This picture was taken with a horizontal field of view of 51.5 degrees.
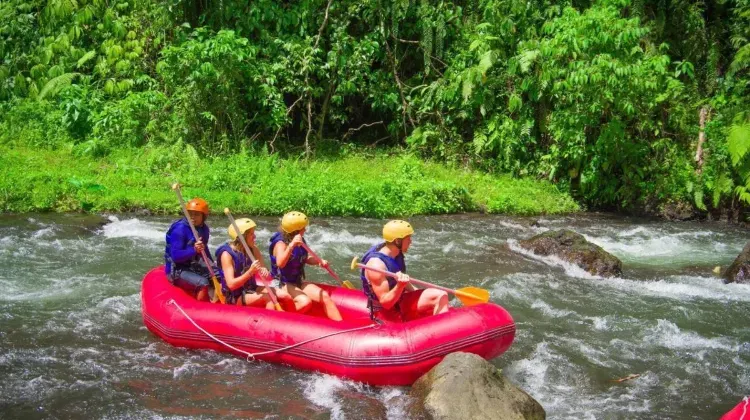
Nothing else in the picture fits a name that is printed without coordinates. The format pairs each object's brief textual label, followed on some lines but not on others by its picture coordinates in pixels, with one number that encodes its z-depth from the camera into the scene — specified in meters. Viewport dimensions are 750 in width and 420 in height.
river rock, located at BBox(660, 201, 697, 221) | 13.19
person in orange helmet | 7.16
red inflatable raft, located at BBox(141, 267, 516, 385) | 5.94
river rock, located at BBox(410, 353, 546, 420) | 5.31
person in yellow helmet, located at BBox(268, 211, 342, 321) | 6.75
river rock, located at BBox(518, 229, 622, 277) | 9.55
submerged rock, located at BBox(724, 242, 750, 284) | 9.33
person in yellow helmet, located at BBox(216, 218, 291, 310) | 6.71
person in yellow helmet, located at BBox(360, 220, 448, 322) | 6.30
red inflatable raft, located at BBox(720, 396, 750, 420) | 3.92
